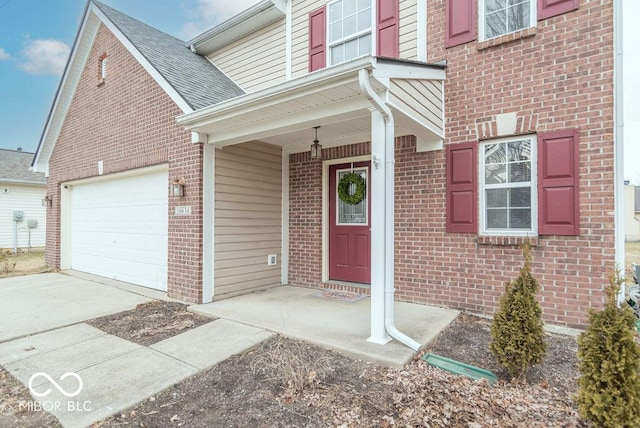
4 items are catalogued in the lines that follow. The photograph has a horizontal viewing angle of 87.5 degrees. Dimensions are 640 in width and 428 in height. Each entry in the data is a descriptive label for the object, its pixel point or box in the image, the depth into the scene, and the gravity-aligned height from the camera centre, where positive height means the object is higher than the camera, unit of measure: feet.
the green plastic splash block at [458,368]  9.66 -4.68
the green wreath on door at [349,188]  18.74 +1.46
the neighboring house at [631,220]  72.23 -1.28
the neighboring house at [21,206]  47.93 +1.06
